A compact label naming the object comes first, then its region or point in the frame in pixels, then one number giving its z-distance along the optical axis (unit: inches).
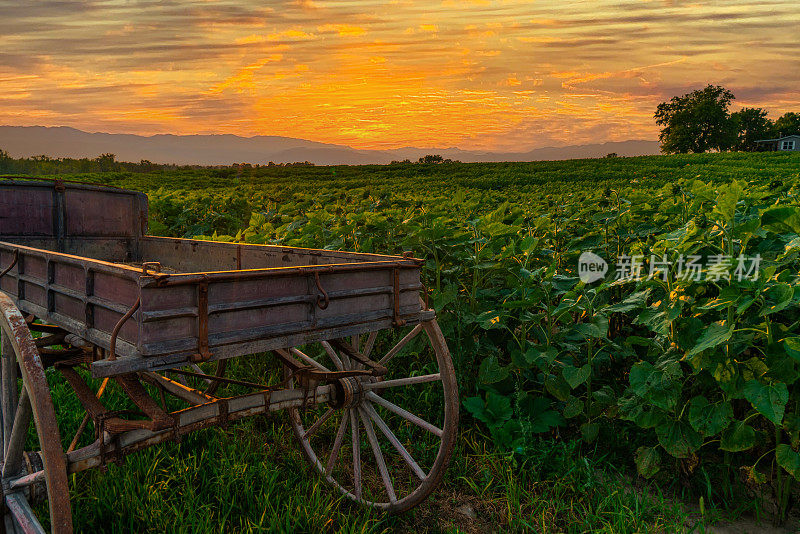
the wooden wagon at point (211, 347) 97.2
